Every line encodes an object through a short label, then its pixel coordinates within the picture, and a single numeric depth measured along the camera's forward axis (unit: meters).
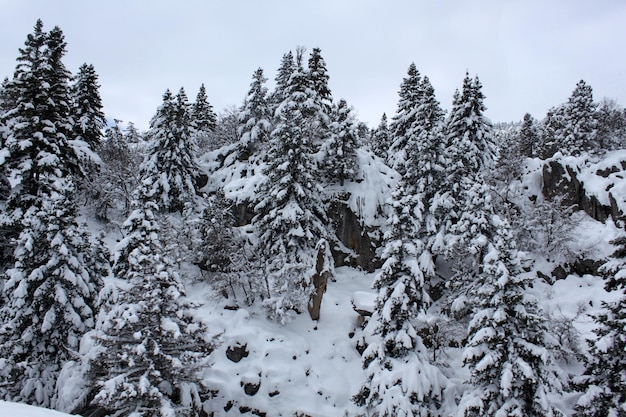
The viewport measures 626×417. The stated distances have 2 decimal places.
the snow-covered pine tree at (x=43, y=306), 15.87
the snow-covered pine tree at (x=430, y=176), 24.45
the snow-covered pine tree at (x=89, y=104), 33.68
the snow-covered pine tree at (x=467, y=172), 17.89
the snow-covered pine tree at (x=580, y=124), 38.38
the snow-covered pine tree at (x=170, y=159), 29.52
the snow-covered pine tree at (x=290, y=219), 21.92
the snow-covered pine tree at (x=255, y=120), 34.62
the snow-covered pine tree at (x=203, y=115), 50.53
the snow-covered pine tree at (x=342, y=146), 27.97
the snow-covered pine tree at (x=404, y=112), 35.28
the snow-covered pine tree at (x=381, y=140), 44.69
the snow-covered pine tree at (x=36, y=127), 20.88
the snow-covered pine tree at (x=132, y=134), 50.50
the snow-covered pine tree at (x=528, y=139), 44.25
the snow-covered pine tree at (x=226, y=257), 22.16
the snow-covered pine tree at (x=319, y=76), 35.12
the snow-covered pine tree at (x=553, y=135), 40.81
